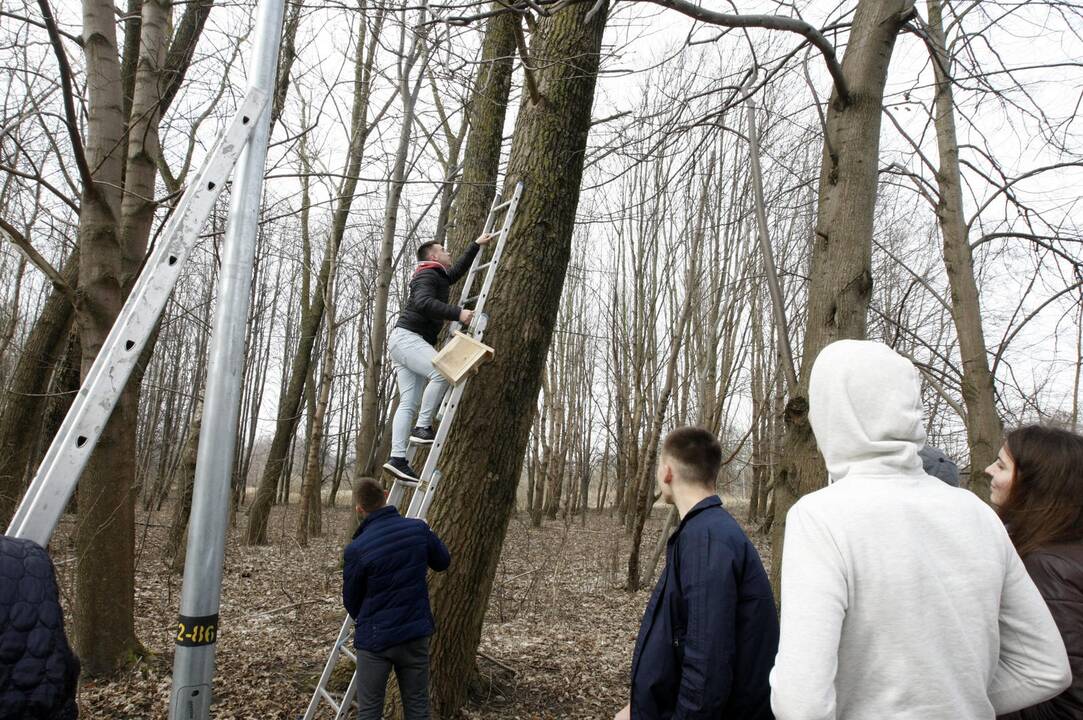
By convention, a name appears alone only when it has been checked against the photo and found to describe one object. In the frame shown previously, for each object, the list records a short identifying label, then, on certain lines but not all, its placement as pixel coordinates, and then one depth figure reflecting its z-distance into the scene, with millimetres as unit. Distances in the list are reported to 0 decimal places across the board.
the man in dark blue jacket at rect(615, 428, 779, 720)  2029
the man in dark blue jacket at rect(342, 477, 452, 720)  3826
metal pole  1846
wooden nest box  4176
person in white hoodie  1534
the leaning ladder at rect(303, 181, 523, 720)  4160
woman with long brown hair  1959
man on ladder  4520
